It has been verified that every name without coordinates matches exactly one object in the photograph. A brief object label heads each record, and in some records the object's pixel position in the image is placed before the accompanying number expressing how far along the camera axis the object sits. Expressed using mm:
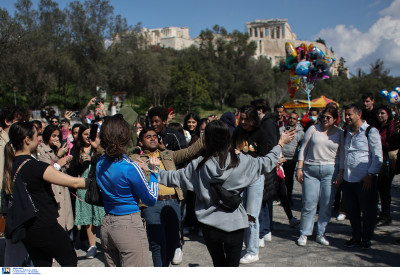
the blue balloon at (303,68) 12609
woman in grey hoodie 2762
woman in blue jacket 2553
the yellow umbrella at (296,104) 18844
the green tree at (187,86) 44656
